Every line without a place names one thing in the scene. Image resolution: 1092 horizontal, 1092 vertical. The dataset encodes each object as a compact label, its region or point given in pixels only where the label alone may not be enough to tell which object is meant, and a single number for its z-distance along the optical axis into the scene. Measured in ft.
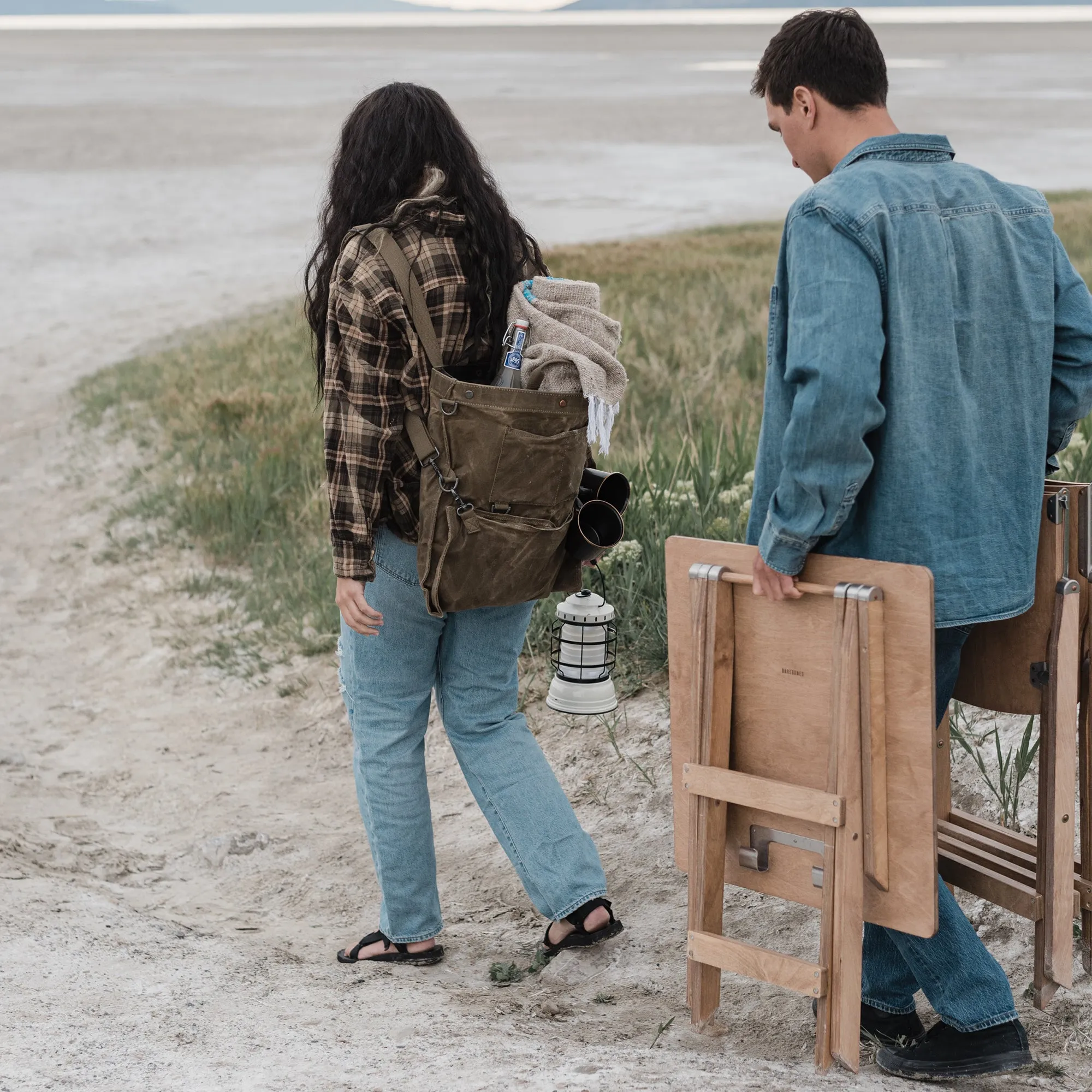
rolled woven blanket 18.85
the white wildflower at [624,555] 30.89
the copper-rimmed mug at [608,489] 20.27
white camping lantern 24.57
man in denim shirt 15.31
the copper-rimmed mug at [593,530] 20.10
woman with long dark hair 18.88
